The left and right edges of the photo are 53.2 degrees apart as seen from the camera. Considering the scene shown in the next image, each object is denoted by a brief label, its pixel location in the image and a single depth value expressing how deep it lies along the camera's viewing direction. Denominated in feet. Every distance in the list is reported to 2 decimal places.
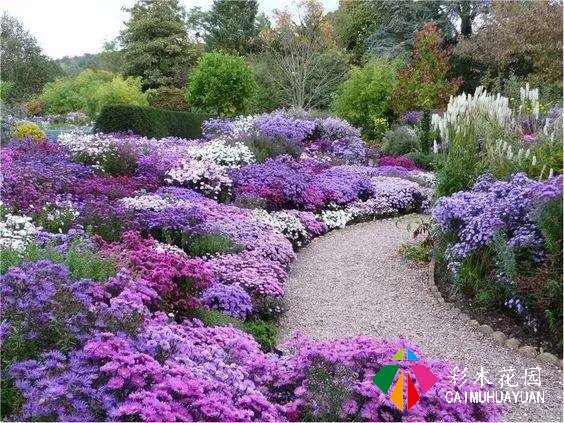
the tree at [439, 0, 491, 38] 87.20
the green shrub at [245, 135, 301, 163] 37.37
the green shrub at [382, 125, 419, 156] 55.06
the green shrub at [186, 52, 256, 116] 64.69
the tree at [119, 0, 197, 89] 98.94
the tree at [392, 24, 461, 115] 67.82
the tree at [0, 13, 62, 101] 111.34
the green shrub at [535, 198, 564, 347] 13.99
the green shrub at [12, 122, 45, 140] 48.70
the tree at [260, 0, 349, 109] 87.92
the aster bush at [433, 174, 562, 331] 14.93
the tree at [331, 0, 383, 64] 99.60
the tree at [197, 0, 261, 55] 110.73
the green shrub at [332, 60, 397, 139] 68.18
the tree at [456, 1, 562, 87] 59.00
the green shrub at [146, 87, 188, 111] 91.04
